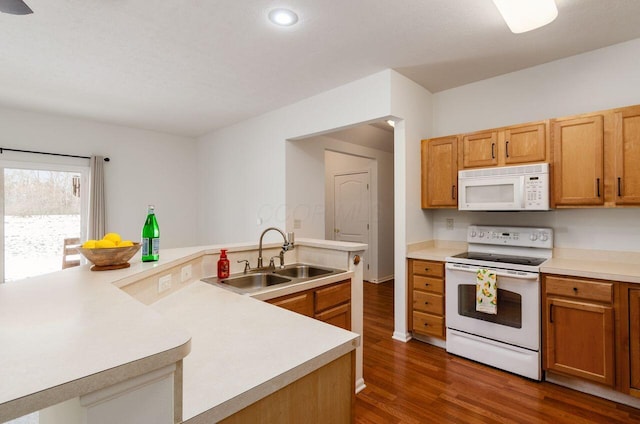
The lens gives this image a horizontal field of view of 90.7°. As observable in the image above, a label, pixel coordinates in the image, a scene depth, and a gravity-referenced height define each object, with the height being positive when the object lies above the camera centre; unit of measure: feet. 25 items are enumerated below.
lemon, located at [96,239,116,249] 4.62 -0.44
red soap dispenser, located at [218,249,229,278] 6.95 -1.19
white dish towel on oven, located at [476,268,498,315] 8.32 -2.14
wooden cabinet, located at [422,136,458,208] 10.39 +1.33
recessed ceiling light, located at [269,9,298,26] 6.88 +4.38
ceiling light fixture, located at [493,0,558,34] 6.12 +3.95
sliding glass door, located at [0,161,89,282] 12.86 +0.04
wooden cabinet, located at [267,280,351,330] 6.40 -1.96
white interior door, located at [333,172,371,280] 17.85 +0.26
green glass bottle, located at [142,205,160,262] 5.44 -0.44
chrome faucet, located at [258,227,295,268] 7.93 -0.90
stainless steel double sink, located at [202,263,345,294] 6.88 -1.51
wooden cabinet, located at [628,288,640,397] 6.77 -2.82
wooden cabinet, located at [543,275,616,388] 7.06 -2.75
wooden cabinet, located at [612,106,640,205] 7.48 +1.30
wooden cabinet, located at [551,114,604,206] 7.95 +1.31
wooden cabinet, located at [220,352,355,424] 2.69 -1.78
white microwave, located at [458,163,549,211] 8.52 +0.66
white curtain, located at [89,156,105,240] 14.47 +0.66
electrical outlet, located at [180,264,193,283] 6.13 -1.19
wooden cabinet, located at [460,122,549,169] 8.80 +1.92
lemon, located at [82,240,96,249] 4.59 -0.45
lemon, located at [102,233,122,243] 4.84 -0.37
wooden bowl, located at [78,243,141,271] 4.61 -0.63
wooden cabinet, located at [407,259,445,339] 9.72 -2.72
